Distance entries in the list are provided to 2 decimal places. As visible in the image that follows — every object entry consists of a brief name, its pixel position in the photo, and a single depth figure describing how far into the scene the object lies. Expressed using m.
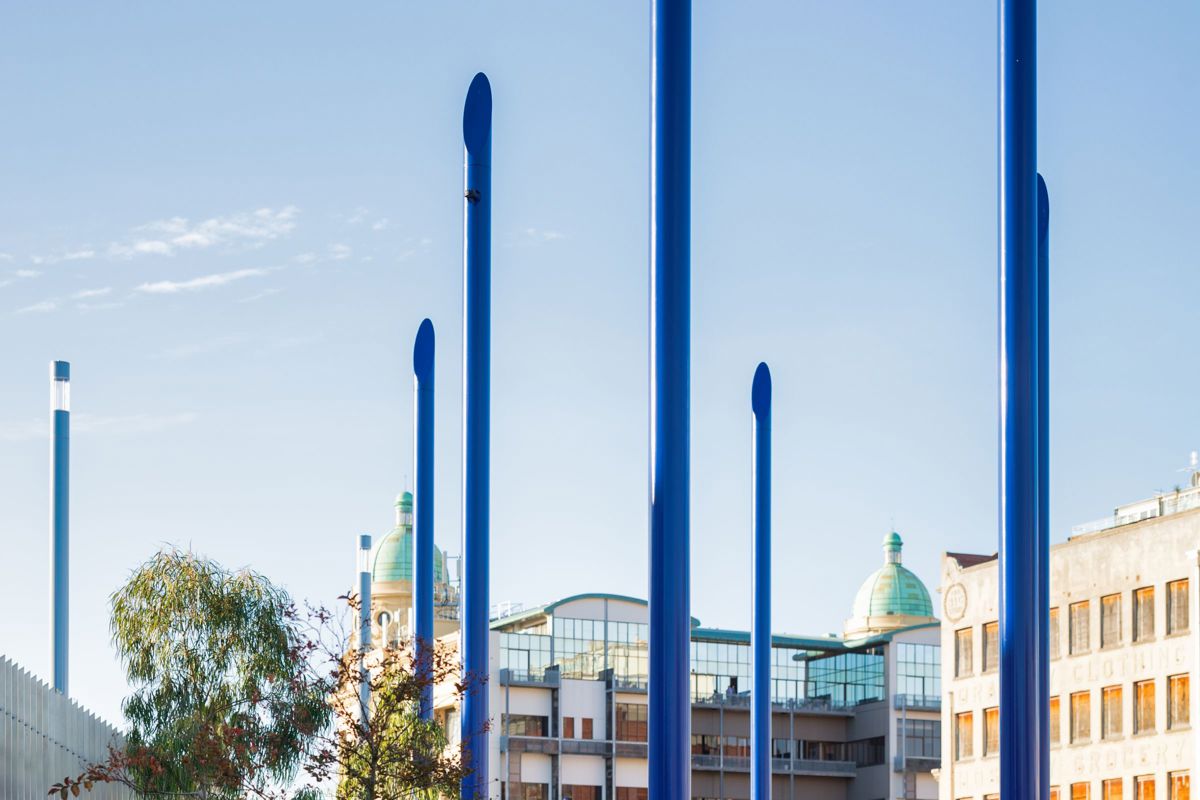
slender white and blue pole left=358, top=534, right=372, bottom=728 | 38.29
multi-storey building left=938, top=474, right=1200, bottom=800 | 66.38
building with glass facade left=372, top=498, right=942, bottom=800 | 104.69
